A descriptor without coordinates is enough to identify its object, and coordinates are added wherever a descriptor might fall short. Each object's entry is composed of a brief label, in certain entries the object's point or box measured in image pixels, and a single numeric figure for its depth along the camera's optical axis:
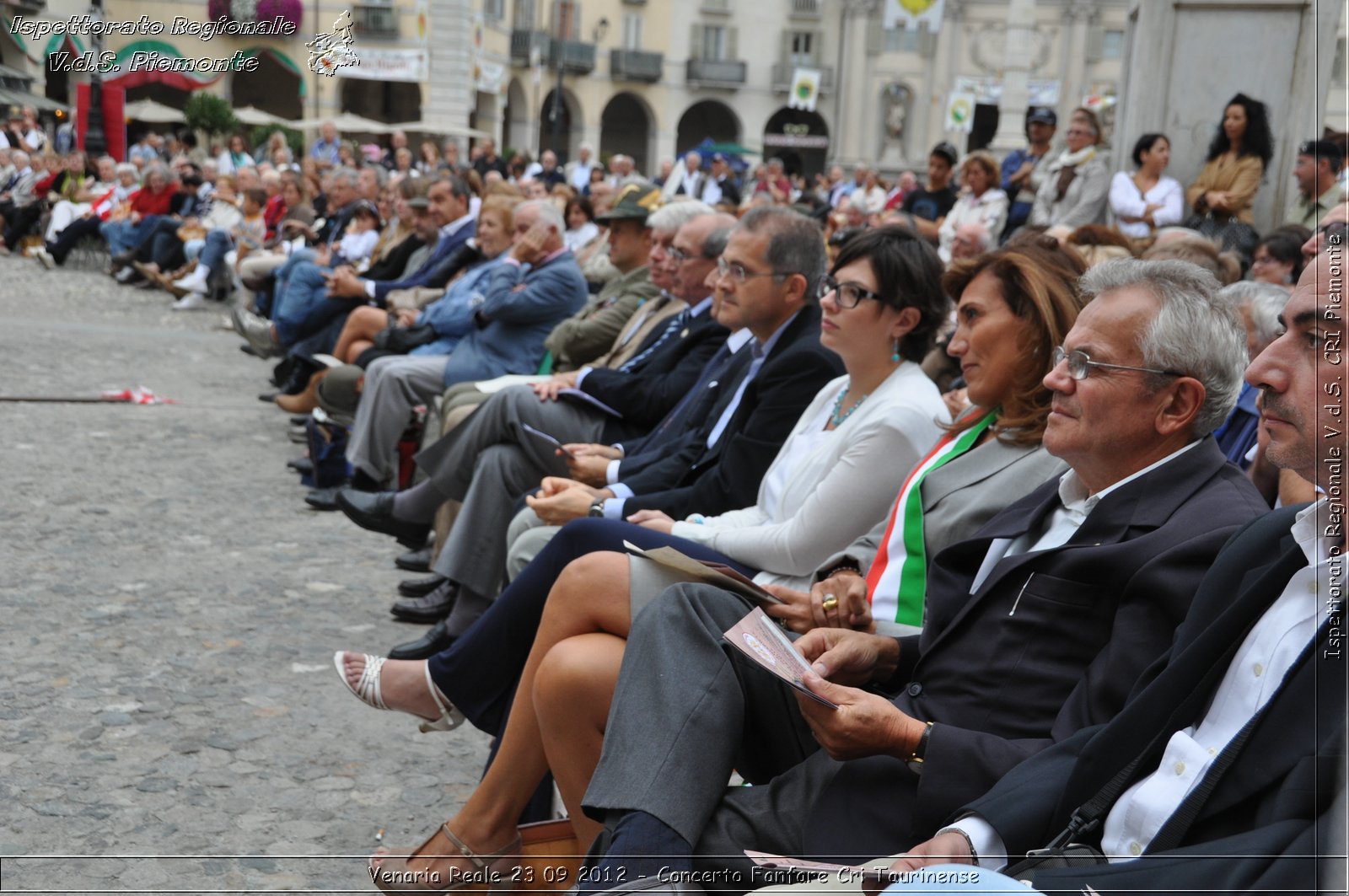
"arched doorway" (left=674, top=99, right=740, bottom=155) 59.94
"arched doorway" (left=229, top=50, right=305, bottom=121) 40.28
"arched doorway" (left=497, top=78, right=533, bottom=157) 51.69
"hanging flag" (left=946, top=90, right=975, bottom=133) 29.95
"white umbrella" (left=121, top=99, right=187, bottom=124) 29.81
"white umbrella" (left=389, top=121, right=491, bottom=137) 30.77
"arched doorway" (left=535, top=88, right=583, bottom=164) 53.94
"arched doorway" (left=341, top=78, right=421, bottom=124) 43.41
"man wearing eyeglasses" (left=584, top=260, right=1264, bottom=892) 2.14
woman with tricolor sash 2.82
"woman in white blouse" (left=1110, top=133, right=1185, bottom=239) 7.34
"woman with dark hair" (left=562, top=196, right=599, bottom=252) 9.96
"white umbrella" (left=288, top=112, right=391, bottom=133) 29.52
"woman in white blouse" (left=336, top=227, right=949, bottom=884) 2.82
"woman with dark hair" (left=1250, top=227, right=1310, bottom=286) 4.70
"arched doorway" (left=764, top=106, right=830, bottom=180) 56.53
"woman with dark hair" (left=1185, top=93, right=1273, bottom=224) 7.05
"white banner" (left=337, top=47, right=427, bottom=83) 33.61
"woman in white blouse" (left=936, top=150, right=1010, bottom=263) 8.64
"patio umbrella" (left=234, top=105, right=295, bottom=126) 31.27
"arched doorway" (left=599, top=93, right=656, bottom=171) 59.00
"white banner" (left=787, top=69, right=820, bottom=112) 34.75
